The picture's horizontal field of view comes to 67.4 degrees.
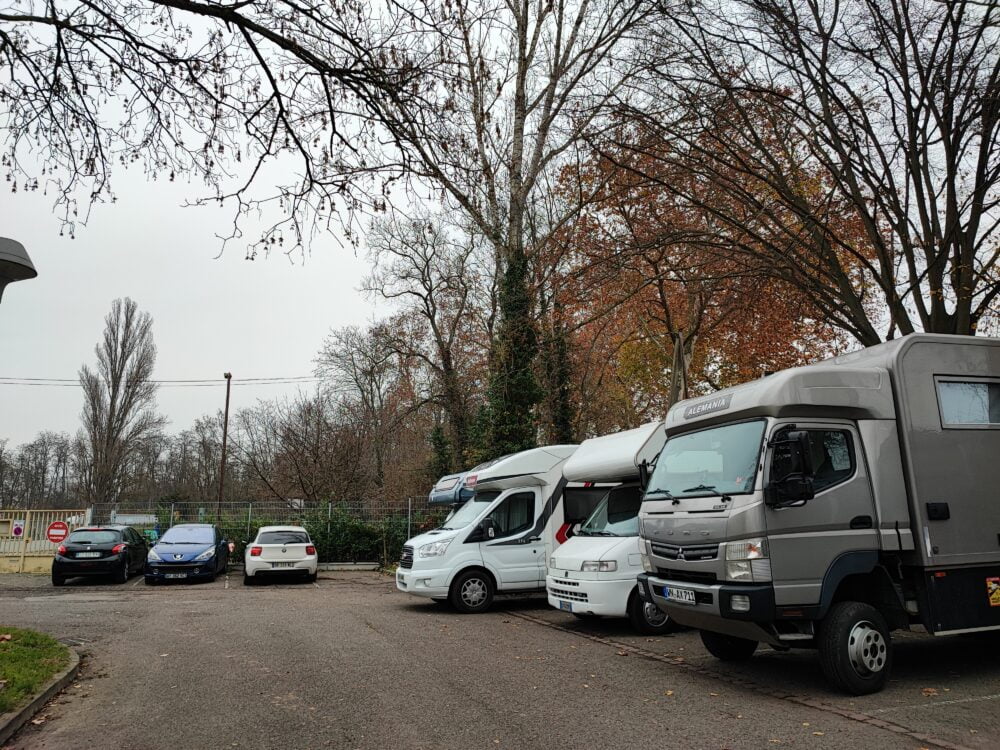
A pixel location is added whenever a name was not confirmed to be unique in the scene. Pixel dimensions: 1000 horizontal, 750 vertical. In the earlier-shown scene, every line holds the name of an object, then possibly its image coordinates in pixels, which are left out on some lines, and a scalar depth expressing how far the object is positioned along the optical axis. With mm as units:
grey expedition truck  6984
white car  18641
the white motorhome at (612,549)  10445
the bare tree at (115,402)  42500
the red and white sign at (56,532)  21547
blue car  18453
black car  18266
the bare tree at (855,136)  10688
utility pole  37059
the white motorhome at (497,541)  13070
